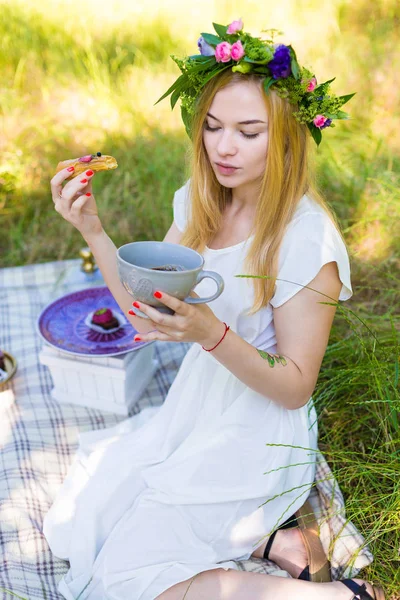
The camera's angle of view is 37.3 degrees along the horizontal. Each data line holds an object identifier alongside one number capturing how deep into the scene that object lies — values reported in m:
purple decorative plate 2.40
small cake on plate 2.49
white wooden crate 2.41
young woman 1.59
